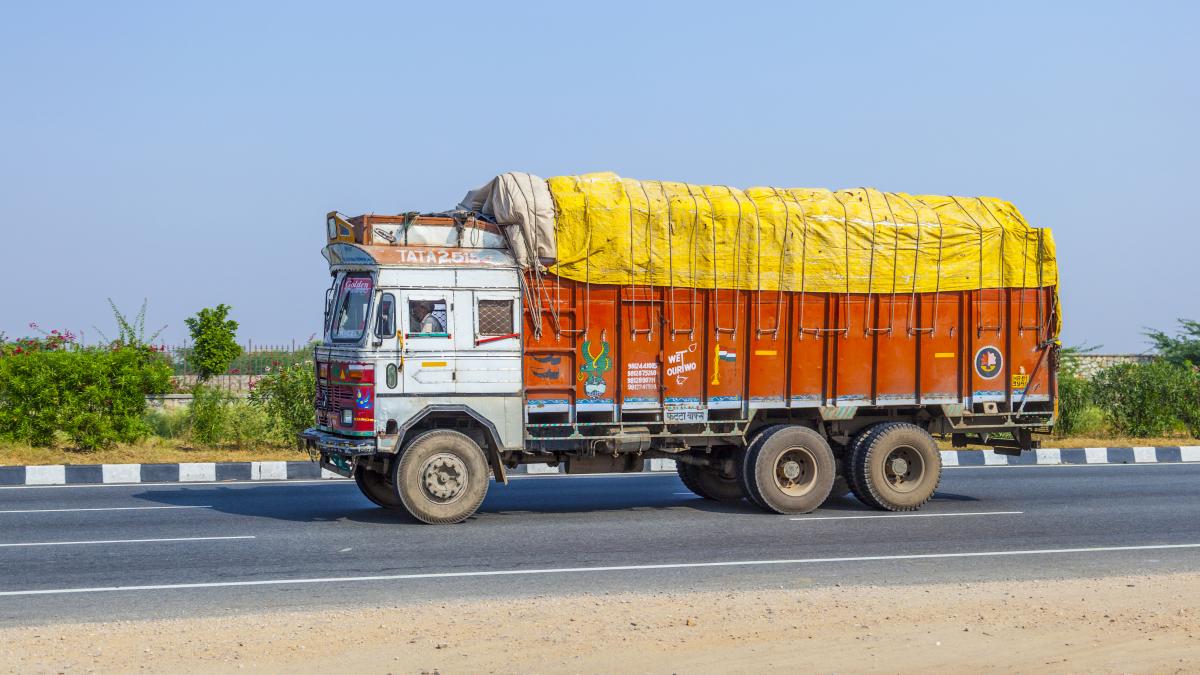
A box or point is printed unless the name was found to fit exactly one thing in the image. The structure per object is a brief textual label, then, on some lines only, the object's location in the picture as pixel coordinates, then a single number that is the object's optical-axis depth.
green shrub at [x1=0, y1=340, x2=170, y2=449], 18.50
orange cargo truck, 12.32
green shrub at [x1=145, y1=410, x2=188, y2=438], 21.48
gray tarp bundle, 12.41
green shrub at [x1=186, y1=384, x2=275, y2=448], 20.00
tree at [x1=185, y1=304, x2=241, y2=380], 23.94
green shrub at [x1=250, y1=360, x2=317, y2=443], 19.48
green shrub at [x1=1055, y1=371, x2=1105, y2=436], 23.45
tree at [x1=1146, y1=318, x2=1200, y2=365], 37.40
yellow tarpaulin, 12.72
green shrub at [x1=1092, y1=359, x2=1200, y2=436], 23.62
